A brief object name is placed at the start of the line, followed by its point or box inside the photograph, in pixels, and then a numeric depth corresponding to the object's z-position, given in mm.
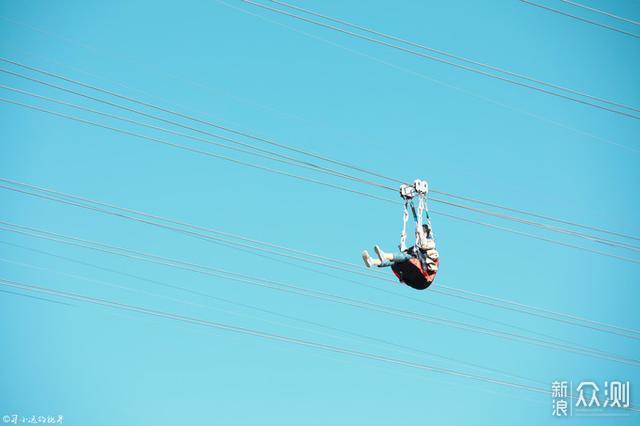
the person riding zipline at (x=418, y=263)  25844
